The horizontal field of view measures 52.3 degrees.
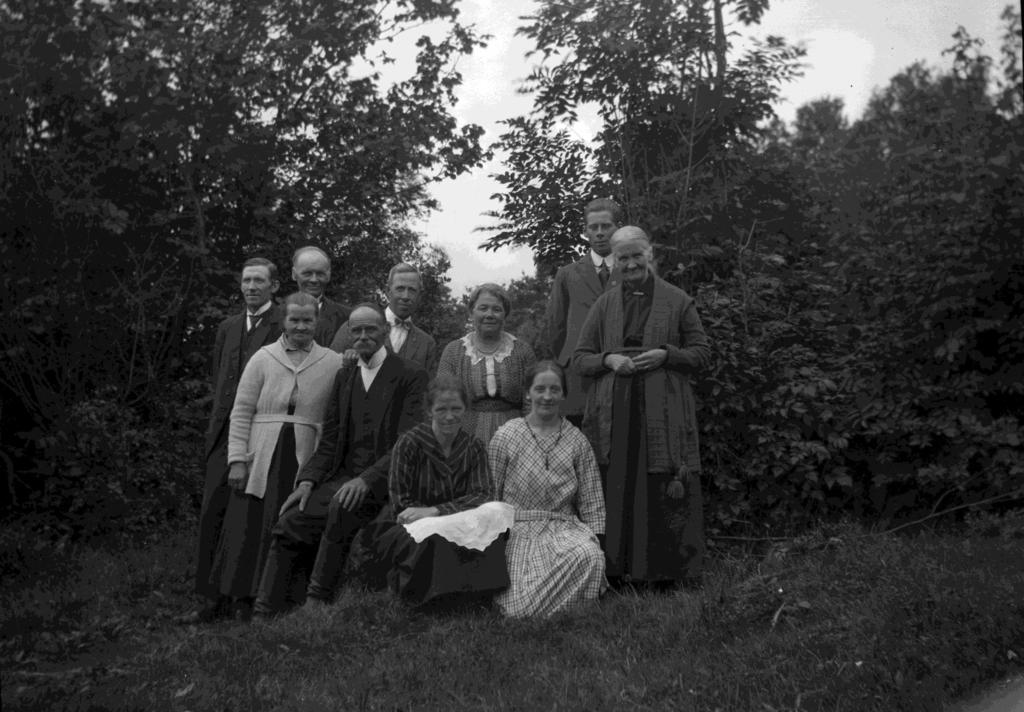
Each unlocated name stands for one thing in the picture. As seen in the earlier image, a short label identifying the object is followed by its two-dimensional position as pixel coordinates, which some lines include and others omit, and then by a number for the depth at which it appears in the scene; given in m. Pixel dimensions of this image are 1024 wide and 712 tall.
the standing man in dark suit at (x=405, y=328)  5.97
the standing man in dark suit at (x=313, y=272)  5.91
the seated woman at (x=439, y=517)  4.95
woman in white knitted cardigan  5.48
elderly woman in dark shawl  5.25
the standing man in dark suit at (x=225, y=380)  5.71
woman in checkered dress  5.14
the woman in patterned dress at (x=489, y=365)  5.64
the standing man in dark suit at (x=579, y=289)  5.88
